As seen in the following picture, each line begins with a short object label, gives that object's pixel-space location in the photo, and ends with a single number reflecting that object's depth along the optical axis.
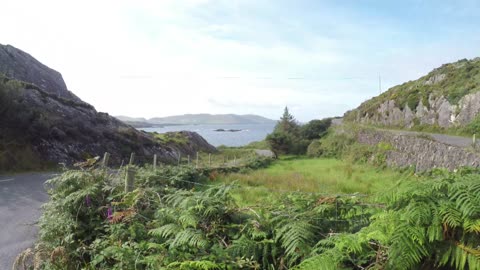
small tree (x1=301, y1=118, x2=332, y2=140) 63.12
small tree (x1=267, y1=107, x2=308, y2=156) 55.03
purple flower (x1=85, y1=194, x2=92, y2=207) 5.94
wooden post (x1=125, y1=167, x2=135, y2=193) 6.10
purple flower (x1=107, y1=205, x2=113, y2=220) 5.42
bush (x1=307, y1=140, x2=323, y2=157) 51.66
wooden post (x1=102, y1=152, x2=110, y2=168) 7.48
